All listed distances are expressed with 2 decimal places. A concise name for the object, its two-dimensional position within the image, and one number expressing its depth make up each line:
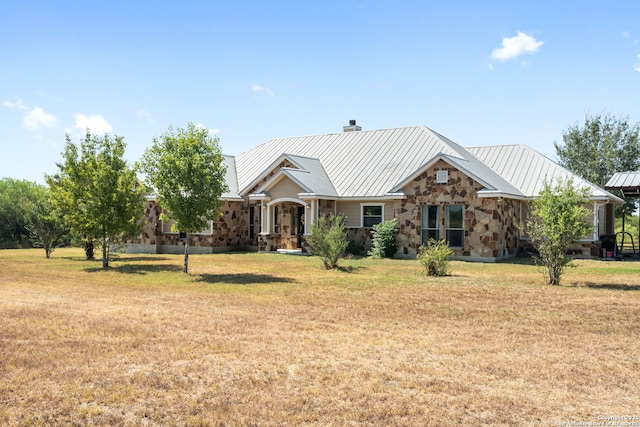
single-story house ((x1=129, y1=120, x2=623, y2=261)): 24.16
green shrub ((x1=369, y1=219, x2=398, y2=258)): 25.16
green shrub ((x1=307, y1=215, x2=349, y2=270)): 20.17
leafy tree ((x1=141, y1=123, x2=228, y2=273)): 18.06
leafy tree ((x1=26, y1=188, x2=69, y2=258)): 27.94
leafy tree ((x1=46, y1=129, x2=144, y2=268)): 21.03
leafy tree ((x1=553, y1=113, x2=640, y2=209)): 42.03
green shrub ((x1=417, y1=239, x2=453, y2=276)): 18.30
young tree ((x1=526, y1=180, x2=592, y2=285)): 16.25
